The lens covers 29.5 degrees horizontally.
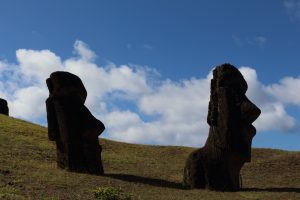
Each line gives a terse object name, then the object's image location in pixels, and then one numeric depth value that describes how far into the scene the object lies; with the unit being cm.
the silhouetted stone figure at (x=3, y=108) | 6662
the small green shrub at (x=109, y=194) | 1800
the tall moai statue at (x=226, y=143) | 2564
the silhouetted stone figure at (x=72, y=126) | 2775
